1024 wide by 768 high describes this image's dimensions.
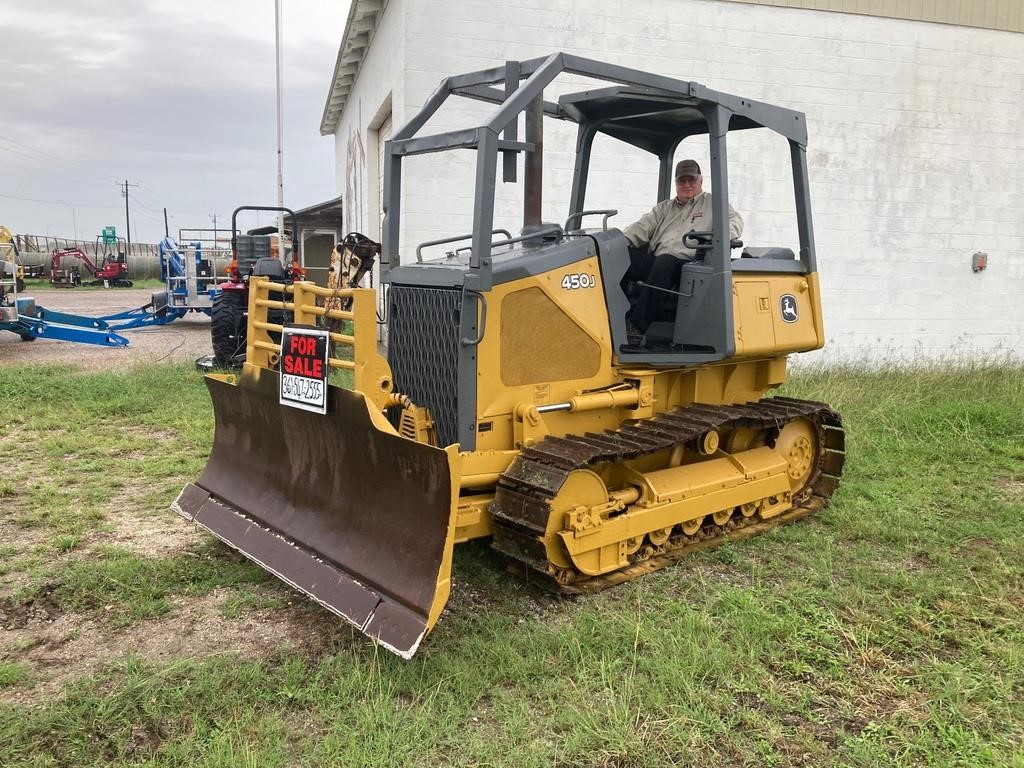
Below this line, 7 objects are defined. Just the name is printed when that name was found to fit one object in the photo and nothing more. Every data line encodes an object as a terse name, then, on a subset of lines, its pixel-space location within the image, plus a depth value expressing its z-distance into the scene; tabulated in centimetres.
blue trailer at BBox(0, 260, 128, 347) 1333
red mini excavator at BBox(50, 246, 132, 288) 3312
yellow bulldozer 399
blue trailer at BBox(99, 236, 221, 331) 1733
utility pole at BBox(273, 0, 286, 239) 1878
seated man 527
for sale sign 416
